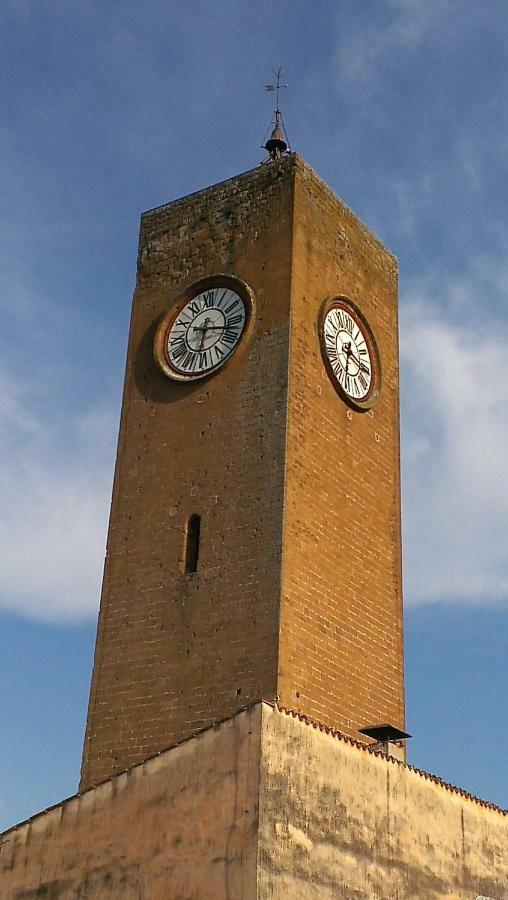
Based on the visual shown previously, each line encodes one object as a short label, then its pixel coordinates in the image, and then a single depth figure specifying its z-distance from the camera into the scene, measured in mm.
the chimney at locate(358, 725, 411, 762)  15008
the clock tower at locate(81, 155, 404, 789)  16906
